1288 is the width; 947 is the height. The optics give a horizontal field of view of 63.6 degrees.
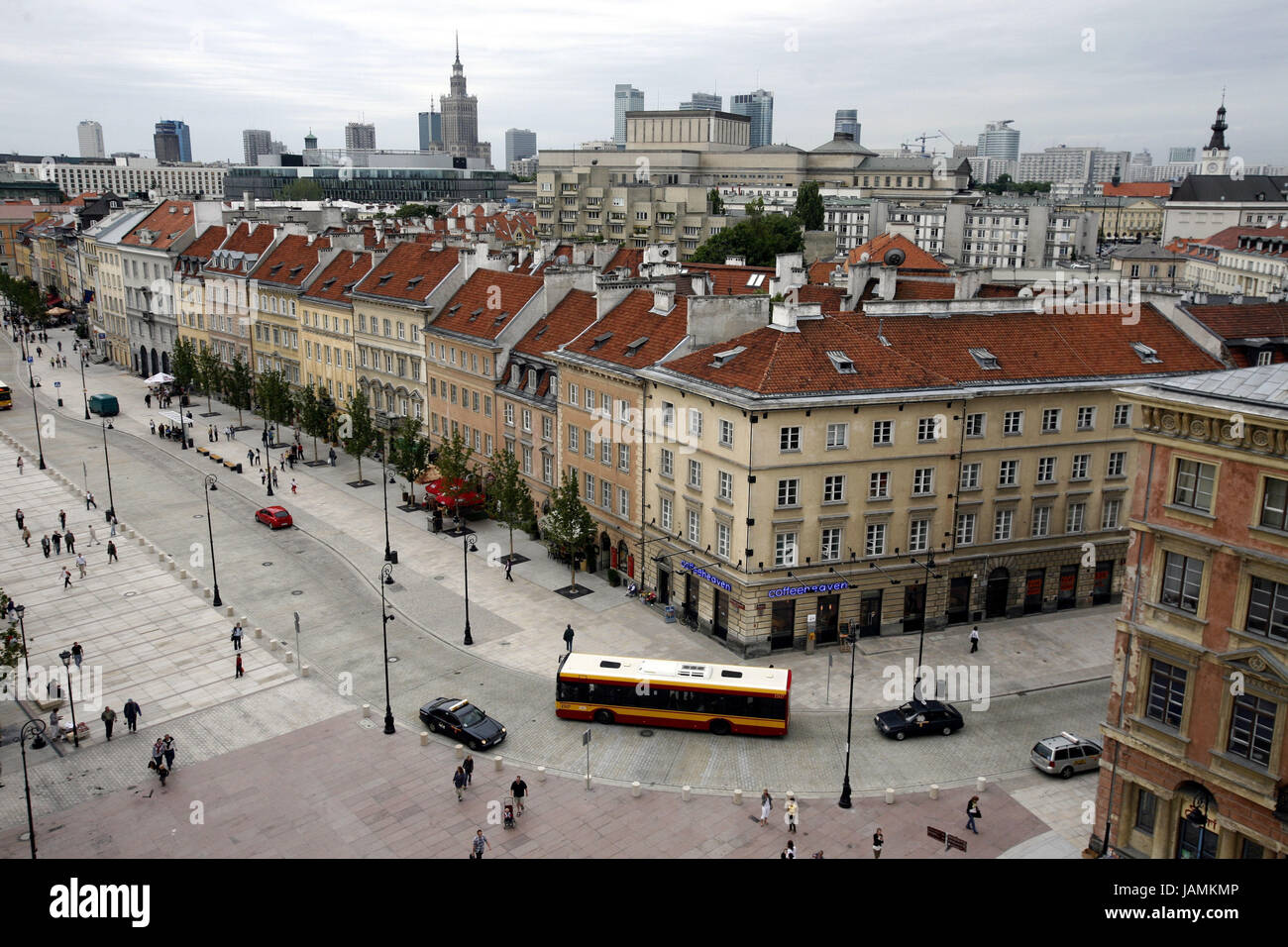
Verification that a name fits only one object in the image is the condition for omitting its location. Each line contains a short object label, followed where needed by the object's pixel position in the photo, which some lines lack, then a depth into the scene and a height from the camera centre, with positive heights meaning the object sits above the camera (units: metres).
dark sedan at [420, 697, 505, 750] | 38.97 -18.54
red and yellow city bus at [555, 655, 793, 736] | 39.66 -17.64
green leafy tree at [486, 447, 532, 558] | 57.78 -14.87
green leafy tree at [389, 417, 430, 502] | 68.19 -14.93
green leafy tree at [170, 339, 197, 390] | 98.62 -13.23
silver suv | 37.06 -18.36
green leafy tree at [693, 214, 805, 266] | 133.25 -1.99
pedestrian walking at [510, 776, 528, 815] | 34.19 -18.07
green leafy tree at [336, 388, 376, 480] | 74.06 -14.27
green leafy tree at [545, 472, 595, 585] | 54.06 -15.06
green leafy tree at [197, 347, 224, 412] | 94.69 -13.46
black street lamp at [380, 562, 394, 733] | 40.00 -18.25
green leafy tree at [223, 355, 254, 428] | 92.94 -14.26
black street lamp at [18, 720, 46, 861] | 34.92 -18.35
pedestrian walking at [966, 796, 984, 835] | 33.47 -18.35
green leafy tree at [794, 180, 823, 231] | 162.00 +3.27
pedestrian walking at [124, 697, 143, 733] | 39.41 -18.37
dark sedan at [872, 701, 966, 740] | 39.84 -18.47
